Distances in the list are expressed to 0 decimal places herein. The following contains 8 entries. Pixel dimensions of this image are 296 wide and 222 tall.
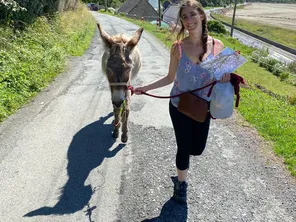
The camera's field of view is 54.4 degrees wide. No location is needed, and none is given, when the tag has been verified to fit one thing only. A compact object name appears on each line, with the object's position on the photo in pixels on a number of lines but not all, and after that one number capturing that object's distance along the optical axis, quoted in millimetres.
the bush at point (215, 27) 48041
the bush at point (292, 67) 20169
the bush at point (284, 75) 15789
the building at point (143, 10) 59138
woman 3180
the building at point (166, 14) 40047
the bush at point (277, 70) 16966
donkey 4258
